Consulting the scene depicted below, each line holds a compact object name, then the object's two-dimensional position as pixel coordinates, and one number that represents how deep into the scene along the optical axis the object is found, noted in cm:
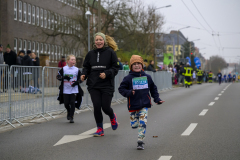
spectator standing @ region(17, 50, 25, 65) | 1739
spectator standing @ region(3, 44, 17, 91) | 1741
